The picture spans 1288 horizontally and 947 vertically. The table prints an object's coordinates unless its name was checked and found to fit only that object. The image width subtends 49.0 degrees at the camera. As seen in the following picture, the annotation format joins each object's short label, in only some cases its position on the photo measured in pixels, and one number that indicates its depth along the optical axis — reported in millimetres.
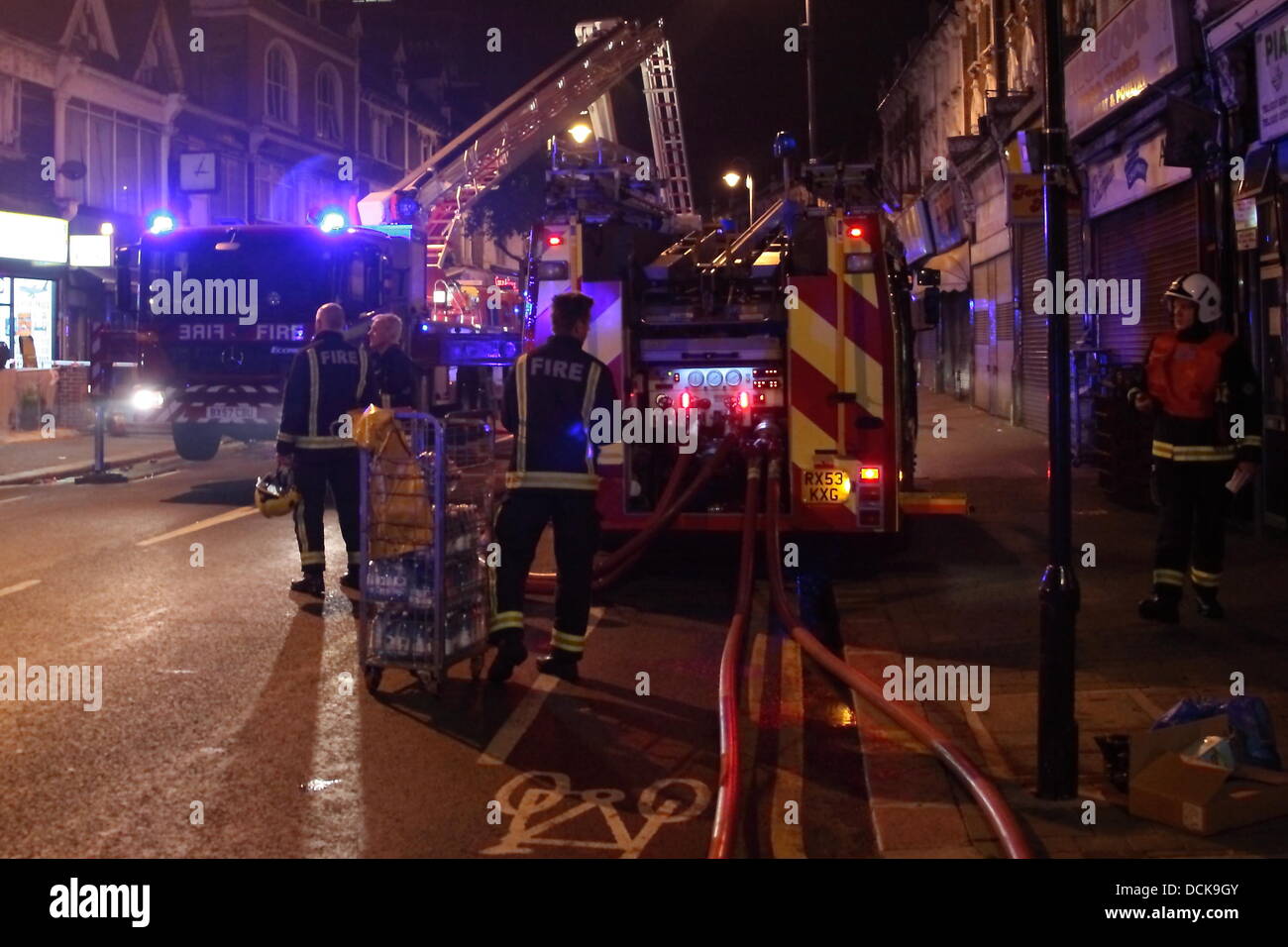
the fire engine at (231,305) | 15438
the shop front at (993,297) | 23594
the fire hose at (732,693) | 4598
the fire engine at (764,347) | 9172
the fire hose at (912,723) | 4539
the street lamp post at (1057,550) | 4938
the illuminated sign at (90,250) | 27516
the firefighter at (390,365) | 9289
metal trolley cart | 6395
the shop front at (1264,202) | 10422
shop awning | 28250
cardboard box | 4574
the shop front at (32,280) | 26797
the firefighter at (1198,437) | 7668
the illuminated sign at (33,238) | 26562
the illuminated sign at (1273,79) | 10195
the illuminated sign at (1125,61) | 12352
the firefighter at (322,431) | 8742
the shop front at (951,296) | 28281
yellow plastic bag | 6477
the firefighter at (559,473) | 6832
